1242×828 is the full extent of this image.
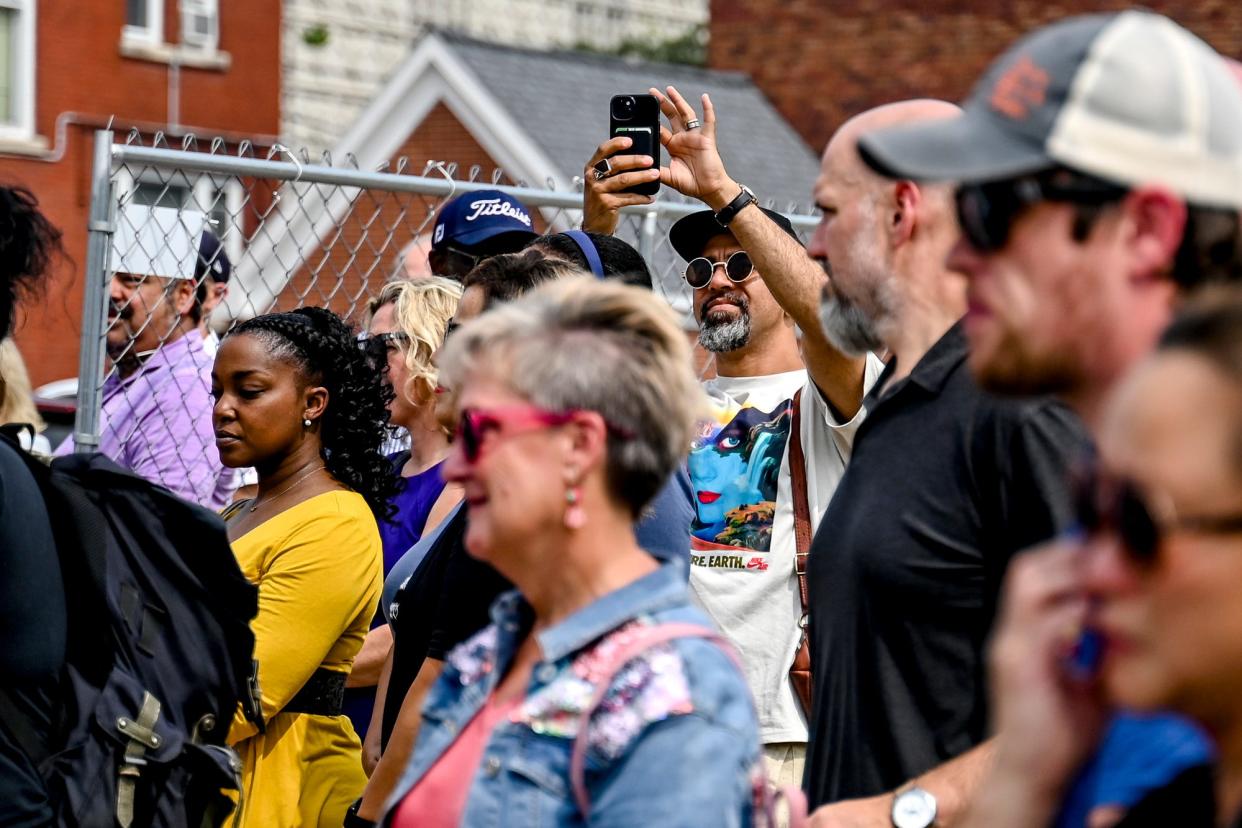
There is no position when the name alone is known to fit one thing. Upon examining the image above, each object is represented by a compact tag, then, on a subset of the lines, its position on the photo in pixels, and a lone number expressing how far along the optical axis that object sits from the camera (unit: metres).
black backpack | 6.44
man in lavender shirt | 10.37
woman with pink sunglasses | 4.50
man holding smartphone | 8.03
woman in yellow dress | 8.34
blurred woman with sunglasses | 2.70
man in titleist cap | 10.36
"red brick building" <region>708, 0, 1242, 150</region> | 44.97
